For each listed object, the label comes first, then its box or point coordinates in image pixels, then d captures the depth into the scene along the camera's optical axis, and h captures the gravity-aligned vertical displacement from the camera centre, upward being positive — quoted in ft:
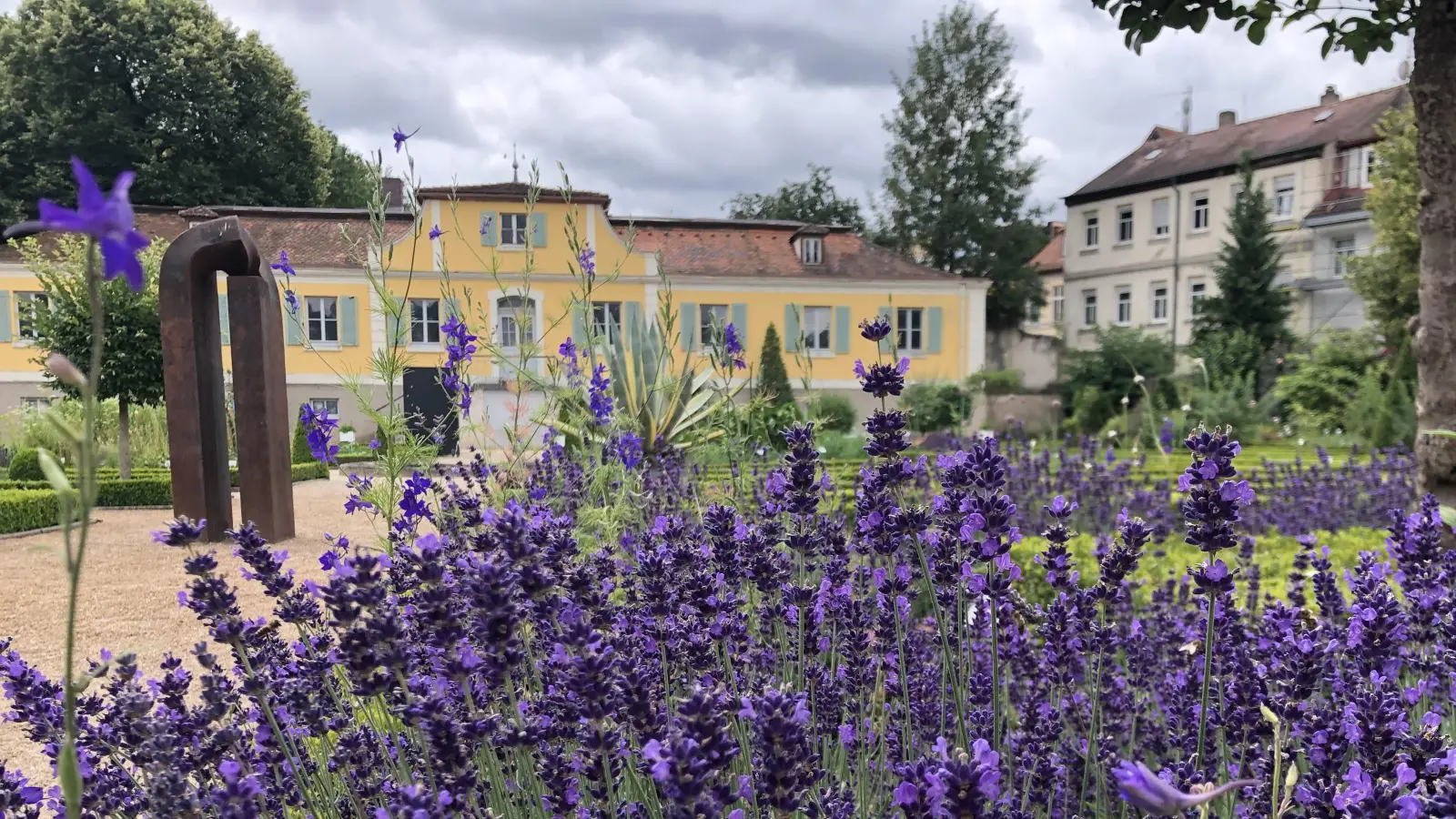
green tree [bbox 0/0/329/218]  81.97 +25.33
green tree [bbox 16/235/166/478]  39.01 +1.63
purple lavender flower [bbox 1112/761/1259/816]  2.52 -1.23
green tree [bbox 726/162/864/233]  125.18 +21.85
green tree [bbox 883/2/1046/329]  96.53 +20.13
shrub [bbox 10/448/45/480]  37.24 -3.78
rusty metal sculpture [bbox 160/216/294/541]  22.38 -0.08
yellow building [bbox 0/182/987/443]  71.51 +6.69
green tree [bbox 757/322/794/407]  66.23 -0.43
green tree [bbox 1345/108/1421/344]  57.31 +7.33
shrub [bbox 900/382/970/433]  66.18 -3.22
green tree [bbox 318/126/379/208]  106.73 +23.19
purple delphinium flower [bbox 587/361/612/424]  16.06 -0.56
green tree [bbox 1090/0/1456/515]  10.91 +2.86
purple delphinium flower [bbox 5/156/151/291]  2.24 +0.38
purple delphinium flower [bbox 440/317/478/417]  12.48 +0.17
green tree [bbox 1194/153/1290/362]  76.18 +6.36
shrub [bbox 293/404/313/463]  46.91 -4.03
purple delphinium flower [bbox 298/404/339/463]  11.65 -0.80
